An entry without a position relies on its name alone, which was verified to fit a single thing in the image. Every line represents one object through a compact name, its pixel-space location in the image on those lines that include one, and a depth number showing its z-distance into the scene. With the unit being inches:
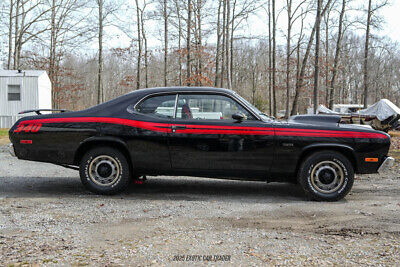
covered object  809.5
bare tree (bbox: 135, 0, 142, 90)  1173.8
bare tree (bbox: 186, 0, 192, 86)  933.1
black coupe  189.0
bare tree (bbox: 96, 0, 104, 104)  1133.7
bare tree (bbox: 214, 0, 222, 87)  1012.2
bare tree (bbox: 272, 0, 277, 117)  1132.3
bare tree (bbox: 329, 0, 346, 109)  997.8
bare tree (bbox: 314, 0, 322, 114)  715.4
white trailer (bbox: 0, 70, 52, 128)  893.8
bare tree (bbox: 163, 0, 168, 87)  1078.4
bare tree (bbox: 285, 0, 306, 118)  1080.8
